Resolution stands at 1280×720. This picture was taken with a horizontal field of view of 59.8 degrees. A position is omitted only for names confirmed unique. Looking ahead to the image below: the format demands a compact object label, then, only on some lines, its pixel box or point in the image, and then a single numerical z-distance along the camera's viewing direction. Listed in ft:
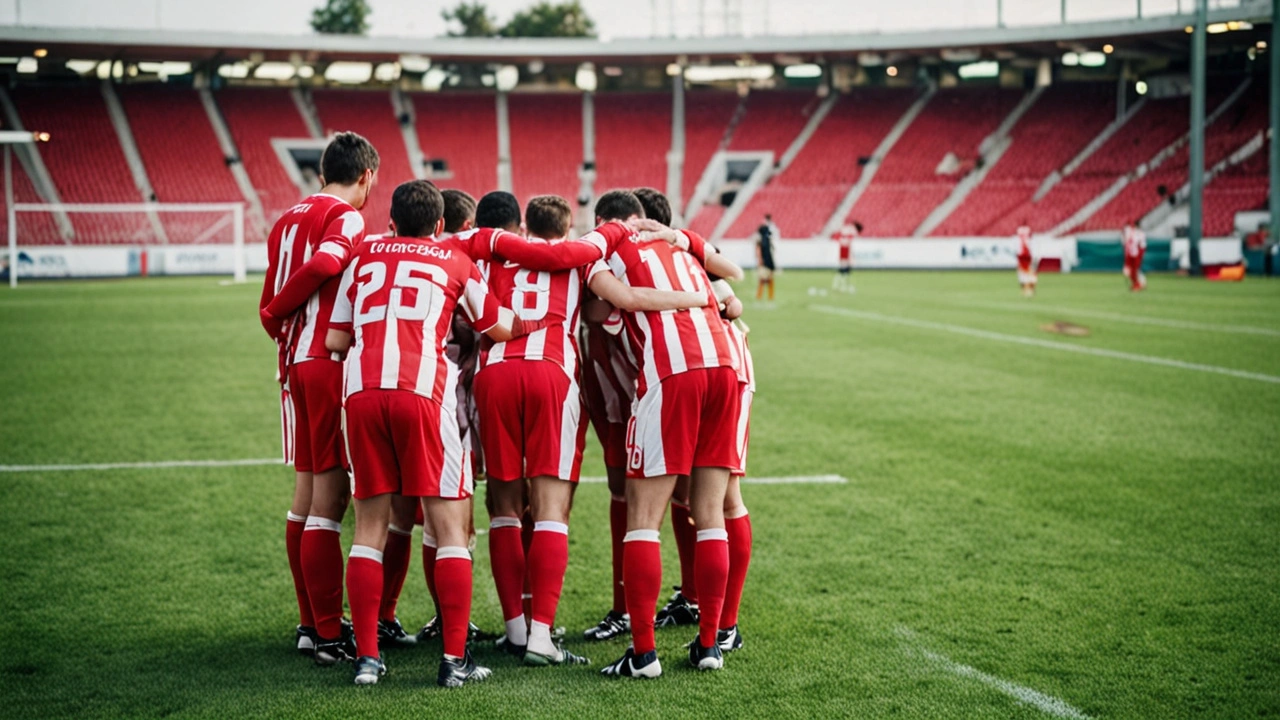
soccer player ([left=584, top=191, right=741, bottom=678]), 14.92
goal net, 119.55
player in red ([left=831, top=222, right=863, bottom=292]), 93.50
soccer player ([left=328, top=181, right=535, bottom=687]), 14.29
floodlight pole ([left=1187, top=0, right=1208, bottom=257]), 113.09
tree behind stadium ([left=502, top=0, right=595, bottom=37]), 250.98
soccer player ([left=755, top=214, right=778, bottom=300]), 81.61
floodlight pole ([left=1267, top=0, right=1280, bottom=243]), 118.21
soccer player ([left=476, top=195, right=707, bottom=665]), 15.23
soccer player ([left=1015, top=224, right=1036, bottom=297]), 84.89
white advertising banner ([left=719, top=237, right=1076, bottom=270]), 130.72
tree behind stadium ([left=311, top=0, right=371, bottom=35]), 245.65
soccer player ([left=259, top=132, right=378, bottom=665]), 15.38
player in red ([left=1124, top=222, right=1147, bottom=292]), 92.58
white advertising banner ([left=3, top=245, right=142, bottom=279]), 119.24
